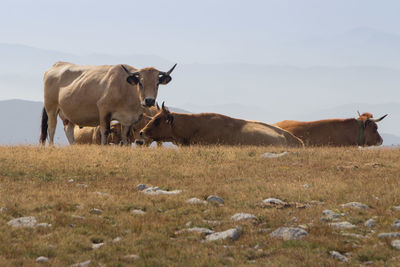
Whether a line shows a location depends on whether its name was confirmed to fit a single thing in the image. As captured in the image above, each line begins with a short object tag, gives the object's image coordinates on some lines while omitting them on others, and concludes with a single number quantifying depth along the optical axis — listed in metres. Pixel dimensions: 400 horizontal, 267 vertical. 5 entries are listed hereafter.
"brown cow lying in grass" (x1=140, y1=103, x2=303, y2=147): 42.91
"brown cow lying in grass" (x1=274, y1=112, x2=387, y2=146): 48.62
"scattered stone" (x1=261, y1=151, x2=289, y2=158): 35.19
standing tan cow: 44.12
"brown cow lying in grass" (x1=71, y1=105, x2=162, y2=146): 54.53
